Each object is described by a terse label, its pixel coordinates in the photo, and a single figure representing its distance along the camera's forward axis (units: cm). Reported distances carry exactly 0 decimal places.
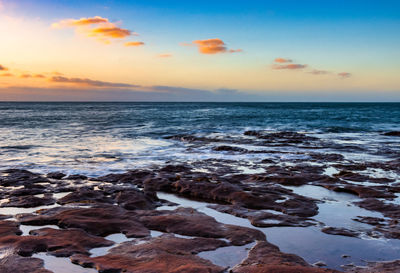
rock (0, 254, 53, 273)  521
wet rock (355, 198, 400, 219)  840
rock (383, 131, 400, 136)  2986
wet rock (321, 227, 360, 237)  703
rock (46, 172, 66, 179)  1244
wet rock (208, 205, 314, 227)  763
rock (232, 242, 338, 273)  518
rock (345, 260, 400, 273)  538
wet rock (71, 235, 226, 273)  530
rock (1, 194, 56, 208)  895
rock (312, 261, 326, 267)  562
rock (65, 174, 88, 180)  1228
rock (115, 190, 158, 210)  901
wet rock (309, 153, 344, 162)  1695
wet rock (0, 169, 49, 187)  1140
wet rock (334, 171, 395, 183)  1214
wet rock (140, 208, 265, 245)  682
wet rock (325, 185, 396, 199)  1010
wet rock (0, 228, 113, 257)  598
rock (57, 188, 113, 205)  932
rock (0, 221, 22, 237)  670
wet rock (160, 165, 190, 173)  1395
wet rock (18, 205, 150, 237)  711
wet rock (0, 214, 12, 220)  778
